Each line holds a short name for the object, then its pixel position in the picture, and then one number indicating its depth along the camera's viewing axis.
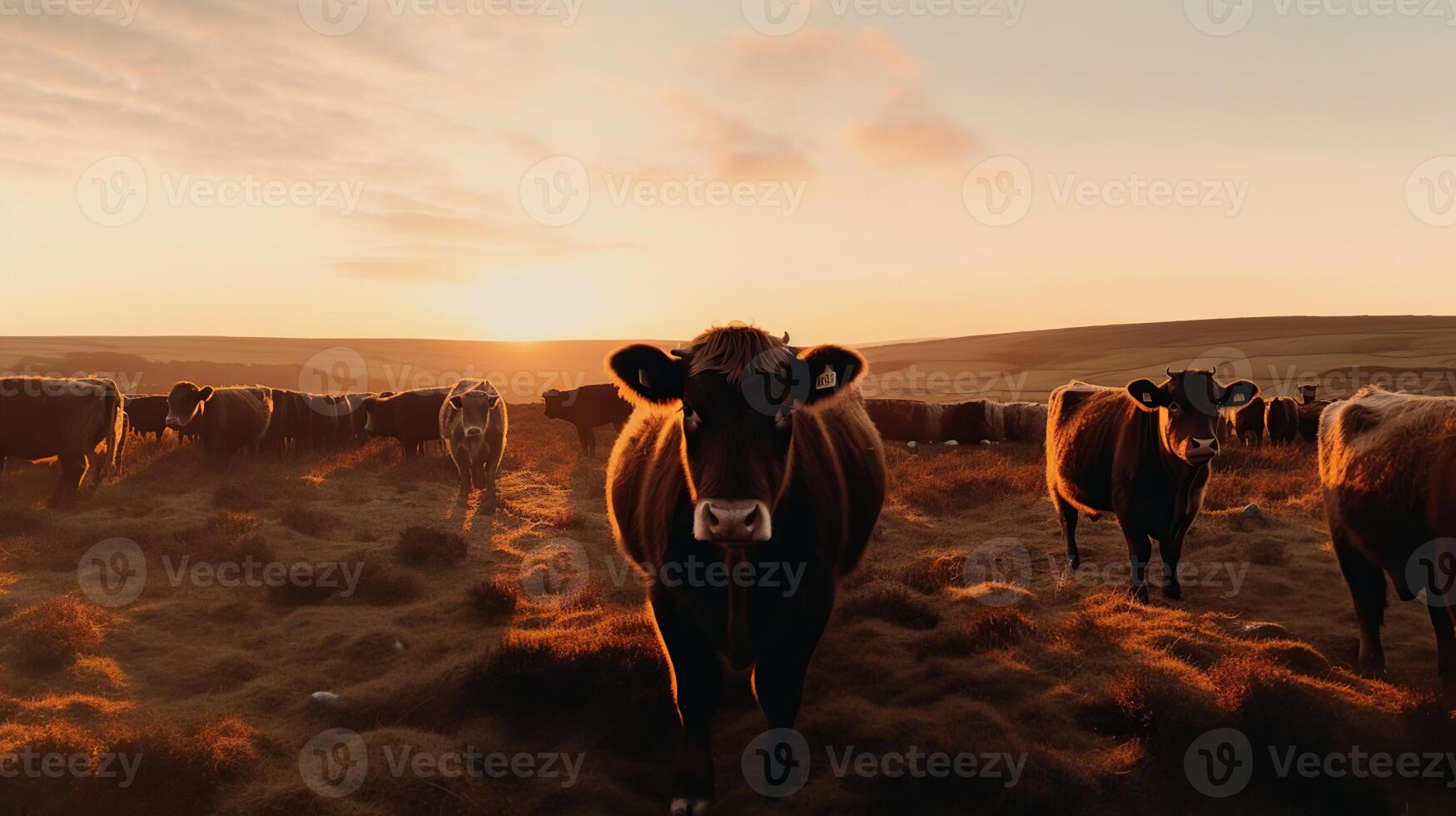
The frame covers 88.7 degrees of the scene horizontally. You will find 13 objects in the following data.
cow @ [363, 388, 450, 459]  19.42
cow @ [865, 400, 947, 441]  26.73
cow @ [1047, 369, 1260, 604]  7.65
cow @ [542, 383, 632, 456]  22.56
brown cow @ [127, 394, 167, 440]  20.59
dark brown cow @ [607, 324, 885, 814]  3.76
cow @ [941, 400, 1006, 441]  26.31
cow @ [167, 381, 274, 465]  17.25
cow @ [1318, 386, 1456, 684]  5.36
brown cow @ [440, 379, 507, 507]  14.96
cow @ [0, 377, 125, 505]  12.31
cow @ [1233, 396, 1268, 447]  23.17
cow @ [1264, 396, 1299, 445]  22.25
